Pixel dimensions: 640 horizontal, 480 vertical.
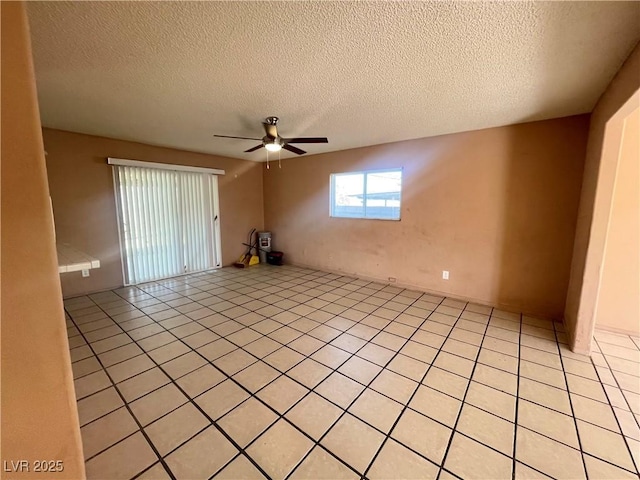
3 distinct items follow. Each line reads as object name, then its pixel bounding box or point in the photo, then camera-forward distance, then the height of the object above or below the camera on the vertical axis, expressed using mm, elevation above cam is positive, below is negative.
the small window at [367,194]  4047 +301
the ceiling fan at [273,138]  2834 +804
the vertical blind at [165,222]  4008 -193
